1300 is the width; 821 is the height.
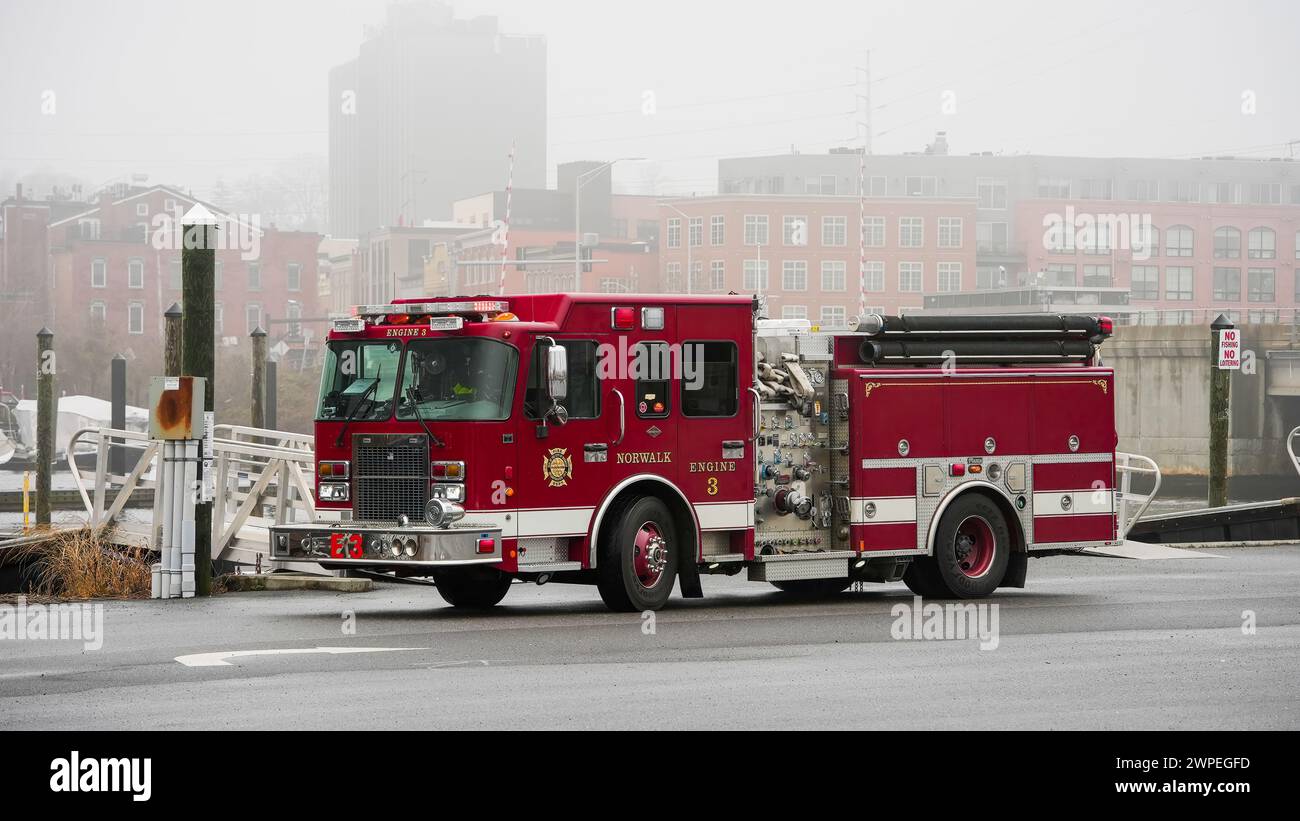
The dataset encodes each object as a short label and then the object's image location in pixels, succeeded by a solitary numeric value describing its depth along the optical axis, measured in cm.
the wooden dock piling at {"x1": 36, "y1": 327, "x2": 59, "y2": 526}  3625
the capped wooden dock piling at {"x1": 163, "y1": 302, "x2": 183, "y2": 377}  2780
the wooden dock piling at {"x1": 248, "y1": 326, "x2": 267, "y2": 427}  3934
